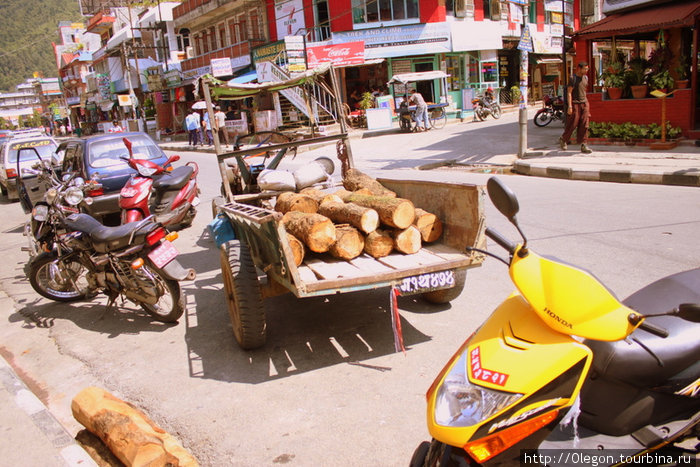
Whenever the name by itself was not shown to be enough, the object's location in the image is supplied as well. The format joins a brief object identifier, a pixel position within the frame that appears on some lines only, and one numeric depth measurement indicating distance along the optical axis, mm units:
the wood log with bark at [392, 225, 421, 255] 4285
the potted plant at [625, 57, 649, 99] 12869
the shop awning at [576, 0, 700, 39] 11875
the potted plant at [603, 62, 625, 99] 13250
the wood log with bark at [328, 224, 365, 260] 4254
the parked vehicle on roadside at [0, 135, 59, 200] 13984
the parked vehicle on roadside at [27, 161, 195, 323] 4891
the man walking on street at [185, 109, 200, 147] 24578
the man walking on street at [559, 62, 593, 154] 12008
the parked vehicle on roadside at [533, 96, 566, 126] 18234
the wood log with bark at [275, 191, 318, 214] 5027
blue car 8555
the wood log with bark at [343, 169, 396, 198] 5305
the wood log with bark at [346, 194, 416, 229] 4203
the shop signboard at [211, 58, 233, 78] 27347
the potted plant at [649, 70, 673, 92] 12398
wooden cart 3672
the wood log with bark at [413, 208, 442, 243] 4406
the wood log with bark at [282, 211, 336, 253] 4184
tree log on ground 2791
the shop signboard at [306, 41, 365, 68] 24273
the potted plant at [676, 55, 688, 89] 12287
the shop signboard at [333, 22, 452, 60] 26172
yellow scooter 1747
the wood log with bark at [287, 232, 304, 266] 4172
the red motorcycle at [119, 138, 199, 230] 8133
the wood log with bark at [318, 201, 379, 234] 4270
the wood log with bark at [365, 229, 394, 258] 4289
